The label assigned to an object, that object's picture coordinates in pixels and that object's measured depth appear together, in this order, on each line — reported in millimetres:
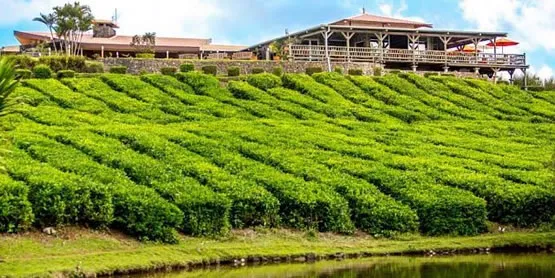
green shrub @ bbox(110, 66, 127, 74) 51625
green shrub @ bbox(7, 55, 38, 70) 50469
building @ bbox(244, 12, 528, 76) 61312
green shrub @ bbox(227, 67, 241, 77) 52906
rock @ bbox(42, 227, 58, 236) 24547
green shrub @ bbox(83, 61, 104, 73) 51594
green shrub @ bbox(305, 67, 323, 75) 55497
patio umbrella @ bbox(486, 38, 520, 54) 68244
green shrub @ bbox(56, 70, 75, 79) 48906
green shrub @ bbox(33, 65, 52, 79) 48781
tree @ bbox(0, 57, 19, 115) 18797
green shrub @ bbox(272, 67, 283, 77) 53781
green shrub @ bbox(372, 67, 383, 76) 56612
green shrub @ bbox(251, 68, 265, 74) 54031
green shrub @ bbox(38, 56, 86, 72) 50938
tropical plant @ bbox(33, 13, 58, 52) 64250
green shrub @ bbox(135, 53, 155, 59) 56281
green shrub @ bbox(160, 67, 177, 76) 51747
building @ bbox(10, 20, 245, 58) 71688
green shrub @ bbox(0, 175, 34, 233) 23625
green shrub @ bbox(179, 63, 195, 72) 52688
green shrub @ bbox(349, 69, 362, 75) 55969
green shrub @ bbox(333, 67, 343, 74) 56112
